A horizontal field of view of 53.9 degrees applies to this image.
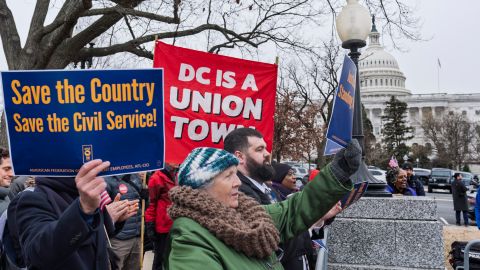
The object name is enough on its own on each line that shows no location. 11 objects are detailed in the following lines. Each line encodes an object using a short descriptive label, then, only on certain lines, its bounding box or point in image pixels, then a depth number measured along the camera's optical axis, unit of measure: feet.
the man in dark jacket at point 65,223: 6.04
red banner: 16.33
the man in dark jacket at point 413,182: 28.74
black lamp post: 17.06
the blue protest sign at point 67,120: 6.43
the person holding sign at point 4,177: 13.87
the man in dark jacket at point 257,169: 11.20
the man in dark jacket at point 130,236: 17.22
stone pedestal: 15.57
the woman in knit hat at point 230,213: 6.63
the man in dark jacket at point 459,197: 52.11
